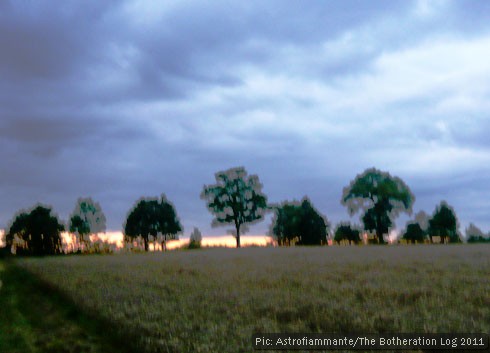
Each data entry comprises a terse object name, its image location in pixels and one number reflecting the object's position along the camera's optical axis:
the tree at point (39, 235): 66.75
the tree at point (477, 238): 71.18
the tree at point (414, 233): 93.34
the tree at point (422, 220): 97.07
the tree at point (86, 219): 87.66
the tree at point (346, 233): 95.31
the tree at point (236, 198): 76.38
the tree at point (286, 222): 91.06
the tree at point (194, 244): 63.09
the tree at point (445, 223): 93.31
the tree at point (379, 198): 77.19
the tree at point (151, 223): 88.19
